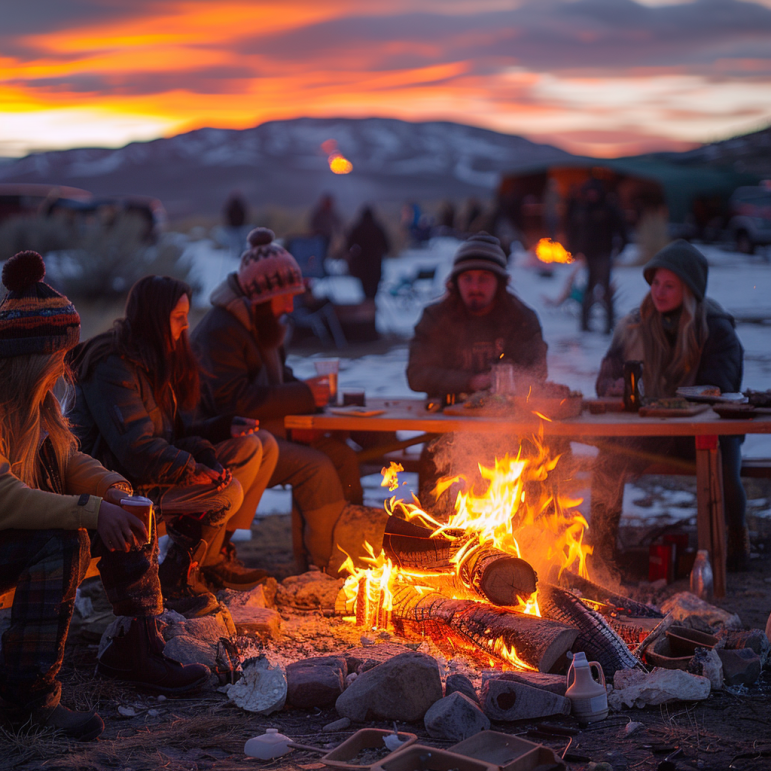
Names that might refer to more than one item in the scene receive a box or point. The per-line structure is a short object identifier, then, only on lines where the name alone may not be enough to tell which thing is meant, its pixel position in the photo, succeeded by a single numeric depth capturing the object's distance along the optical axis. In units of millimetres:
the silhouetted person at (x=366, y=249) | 13148
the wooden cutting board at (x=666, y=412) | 4023
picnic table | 3877
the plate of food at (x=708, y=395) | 4191
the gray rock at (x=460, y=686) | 2863
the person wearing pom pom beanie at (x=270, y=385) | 4277
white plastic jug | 2740
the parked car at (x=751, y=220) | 21156
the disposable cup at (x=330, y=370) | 4434
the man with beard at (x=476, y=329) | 4684
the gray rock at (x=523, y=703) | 2736
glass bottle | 3920
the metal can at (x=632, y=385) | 4168
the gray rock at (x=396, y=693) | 2770
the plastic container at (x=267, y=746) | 2529
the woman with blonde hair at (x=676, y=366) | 4398
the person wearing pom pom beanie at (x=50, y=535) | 2533
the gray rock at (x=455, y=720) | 2646
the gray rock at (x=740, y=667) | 2977
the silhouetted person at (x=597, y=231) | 11461
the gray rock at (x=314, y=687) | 2922
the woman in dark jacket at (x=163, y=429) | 3512
